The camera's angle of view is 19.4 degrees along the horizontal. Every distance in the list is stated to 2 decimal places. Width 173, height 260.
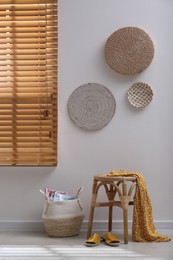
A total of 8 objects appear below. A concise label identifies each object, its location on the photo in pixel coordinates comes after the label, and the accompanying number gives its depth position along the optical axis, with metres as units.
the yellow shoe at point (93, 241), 3.73
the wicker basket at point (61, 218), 4.07
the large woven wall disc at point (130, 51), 4.38
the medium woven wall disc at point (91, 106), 4.44
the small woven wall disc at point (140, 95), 4.41
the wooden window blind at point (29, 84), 4.42
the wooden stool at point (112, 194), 3.86
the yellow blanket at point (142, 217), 3.90
